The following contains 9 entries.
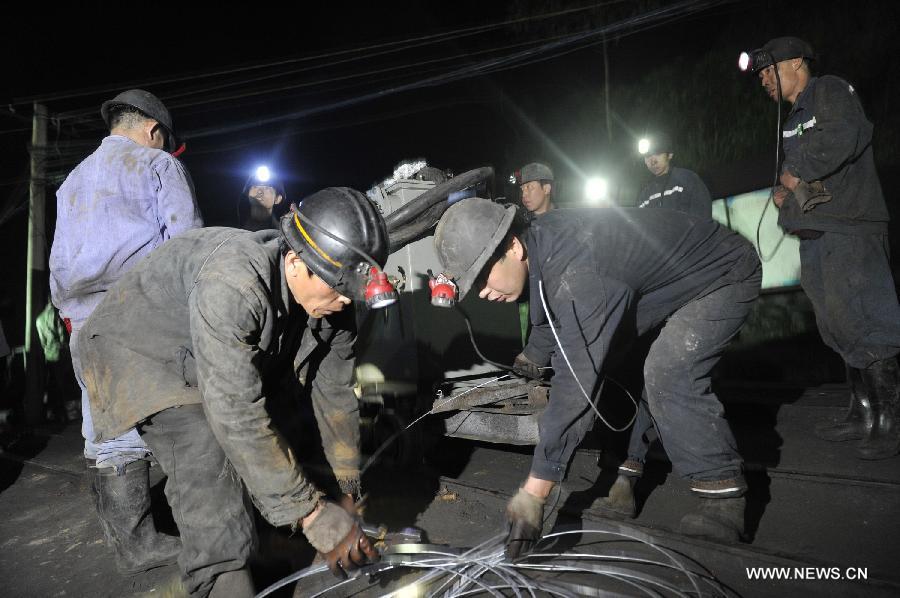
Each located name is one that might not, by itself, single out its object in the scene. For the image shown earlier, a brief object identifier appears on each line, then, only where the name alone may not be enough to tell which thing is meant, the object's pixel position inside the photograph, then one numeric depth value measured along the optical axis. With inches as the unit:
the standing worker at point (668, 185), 189.6
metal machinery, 141.6
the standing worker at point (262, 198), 200.4
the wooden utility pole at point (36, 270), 335.9
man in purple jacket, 106.4
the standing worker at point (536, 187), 193.9
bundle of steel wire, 79.9
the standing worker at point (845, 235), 116.6
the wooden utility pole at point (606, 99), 436.6
